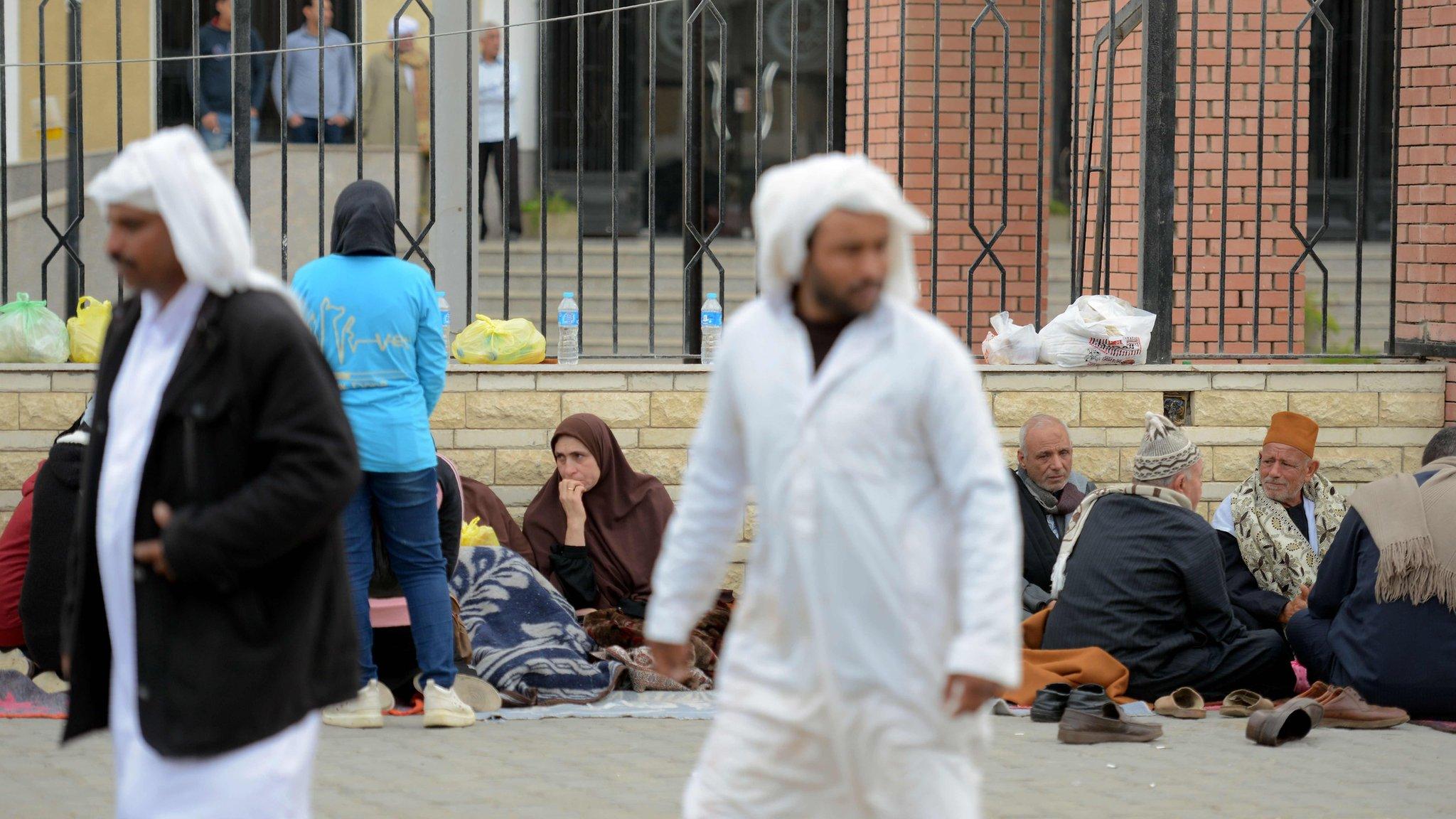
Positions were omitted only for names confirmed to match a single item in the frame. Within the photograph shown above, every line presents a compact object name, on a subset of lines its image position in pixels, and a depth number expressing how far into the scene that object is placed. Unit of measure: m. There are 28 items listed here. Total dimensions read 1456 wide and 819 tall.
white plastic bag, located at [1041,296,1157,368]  14.93
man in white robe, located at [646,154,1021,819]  5.61
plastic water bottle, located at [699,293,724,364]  14.65
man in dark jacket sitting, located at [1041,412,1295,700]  11.93
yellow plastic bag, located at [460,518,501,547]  13.37
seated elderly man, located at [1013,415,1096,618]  13.67
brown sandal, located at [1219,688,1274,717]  12.17
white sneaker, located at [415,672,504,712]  12.02
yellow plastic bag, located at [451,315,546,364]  14.58
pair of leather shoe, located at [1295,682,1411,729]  11.70
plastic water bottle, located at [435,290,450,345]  14.05
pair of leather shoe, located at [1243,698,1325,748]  11.17
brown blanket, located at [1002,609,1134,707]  12.10
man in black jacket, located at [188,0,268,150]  22.61
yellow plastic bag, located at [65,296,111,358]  14.03
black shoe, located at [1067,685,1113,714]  11.35
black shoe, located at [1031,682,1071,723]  11.83
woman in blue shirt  11.00
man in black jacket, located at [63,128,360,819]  5.61
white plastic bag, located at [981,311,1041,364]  15.14
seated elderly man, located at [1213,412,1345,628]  13.59
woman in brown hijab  13.53
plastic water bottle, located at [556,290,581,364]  14.31
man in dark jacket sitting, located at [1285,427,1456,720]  11.55
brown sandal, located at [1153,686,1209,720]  12.09
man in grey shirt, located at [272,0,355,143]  24.19
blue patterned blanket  12.28
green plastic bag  13.92
